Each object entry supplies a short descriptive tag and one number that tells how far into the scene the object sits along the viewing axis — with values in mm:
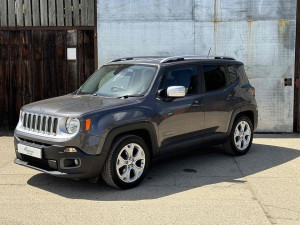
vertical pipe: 9391
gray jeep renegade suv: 4938
